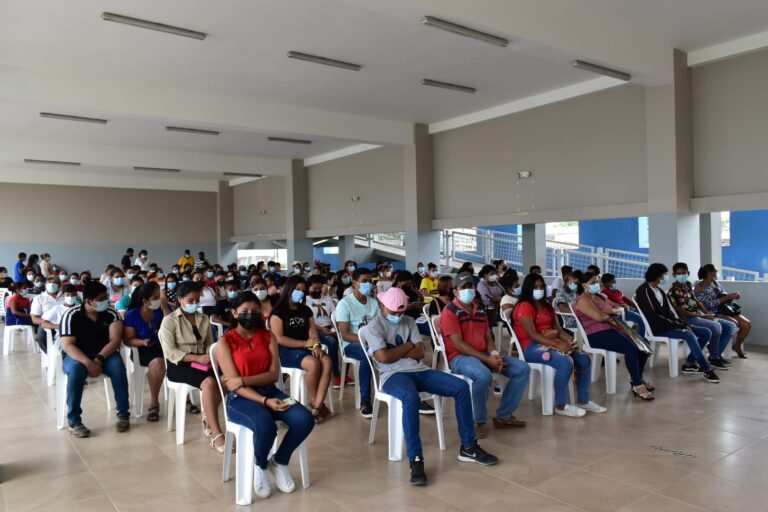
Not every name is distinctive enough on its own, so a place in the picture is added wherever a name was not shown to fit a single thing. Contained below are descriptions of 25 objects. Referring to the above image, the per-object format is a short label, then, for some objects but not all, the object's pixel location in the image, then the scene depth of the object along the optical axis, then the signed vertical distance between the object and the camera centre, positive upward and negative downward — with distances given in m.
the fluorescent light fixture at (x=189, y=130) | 11.20 +2.43
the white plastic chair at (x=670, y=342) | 5.82 -1.03
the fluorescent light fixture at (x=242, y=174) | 14.31 +1.97
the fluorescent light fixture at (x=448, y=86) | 8.70 +2.49
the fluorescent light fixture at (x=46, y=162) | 12.45 +2.11
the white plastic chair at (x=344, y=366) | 4.88 -1.02
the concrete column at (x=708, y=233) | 8.34 +0.10
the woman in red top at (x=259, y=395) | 3.07 -0.81
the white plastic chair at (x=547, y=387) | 4.52 -1.12
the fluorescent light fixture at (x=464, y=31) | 5.51 +2.16
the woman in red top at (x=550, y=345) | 4.48 -0.81
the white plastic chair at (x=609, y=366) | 5.11 -1.09
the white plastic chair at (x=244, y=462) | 3.00 -1.12
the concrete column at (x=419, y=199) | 11.55 +0.97
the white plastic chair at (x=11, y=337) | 7.50 -1.08
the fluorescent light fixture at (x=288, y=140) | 12.48 +2.44
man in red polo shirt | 4.03 -0.77
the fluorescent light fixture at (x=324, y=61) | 7.43 +2.52
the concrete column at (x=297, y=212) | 15.08 +1.01
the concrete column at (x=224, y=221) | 18.56 +1.01
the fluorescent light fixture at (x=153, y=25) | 6.11 +2.52
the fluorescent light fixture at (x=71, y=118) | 9.55 +2.39
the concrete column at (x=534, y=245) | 10.42 -0.01
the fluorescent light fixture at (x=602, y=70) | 6.75 +2.11
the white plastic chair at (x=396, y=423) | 3.61 -1.11
